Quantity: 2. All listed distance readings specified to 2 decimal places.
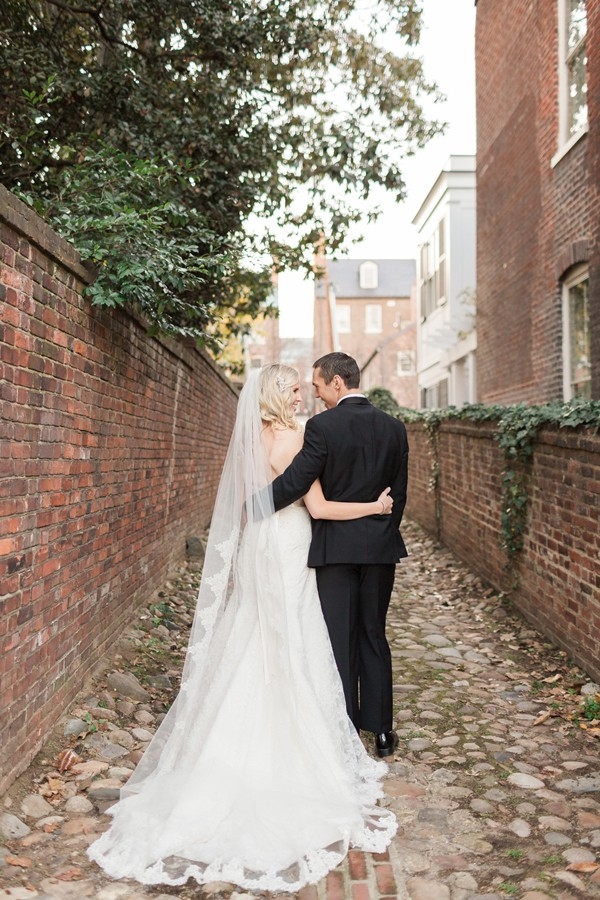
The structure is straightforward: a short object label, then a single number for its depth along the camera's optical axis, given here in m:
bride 3.24
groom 4.32
